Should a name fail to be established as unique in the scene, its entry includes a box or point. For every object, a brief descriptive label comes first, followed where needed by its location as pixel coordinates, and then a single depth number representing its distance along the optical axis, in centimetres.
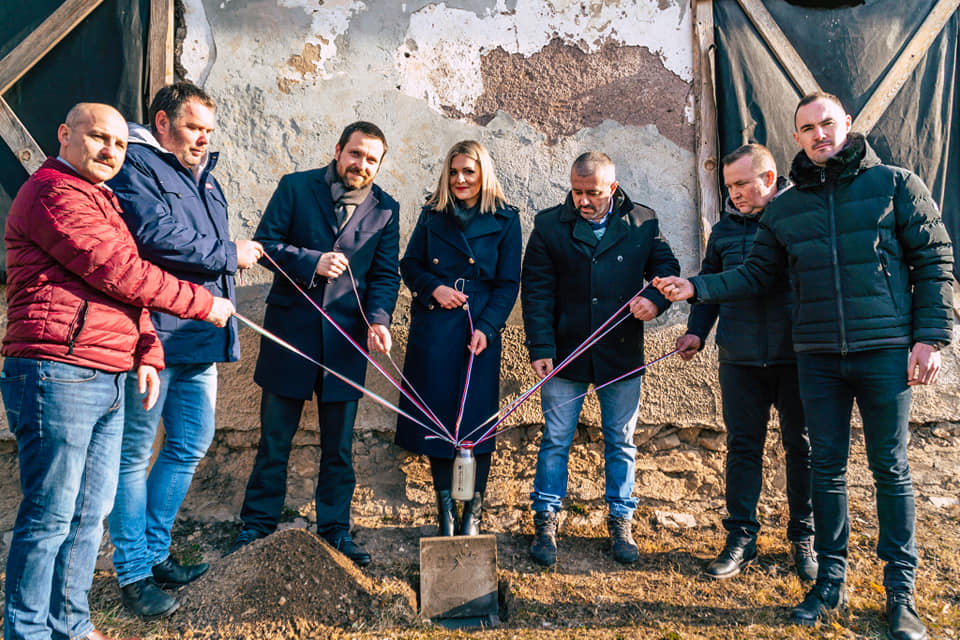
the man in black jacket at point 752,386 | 301
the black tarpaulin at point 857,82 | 382
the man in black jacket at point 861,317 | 250
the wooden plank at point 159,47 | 374
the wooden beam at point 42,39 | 367
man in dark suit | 309
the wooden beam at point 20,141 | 365
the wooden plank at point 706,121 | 388
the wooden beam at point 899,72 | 382
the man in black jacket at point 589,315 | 326
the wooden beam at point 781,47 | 384
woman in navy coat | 319
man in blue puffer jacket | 253
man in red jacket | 204
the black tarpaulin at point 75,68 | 370
